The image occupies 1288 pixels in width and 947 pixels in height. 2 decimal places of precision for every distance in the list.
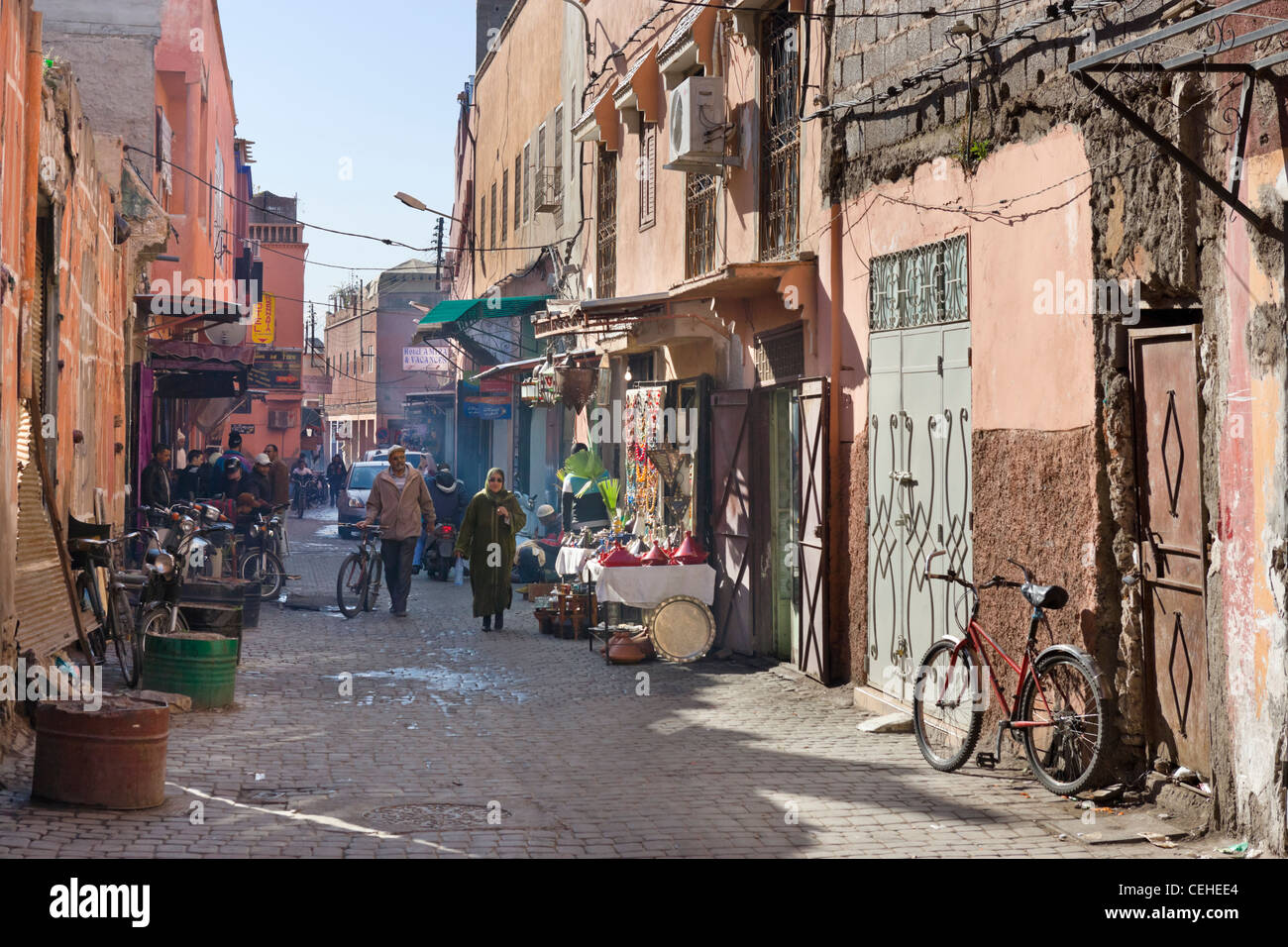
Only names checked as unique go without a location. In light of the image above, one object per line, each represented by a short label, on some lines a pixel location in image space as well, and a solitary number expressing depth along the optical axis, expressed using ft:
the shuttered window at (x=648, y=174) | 53.21
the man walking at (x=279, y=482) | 67.05
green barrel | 31.27
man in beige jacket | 51.60
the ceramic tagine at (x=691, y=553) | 43.01
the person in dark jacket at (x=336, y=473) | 146.30
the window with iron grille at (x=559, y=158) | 72.90
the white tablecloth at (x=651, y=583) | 41.60
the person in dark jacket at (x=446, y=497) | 71.87
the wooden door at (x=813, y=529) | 36.17
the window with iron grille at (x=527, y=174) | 82.28
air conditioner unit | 43.50
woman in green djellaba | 48.29
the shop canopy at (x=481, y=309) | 74.59
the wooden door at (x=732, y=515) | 42.55
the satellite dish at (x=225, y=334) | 92.73
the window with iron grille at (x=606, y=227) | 61.52
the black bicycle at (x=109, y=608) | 32.78
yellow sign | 124.43
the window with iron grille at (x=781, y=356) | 38.70
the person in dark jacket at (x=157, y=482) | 62.59
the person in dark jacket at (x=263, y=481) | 67.21
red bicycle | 23.59
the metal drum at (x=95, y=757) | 21.84
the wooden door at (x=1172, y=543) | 22.15
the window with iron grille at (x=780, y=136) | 39.93
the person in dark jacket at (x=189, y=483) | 72.43
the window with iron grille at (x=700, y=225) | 47.21
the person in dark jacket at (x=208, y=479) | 70.79
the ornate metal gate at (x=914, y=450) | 29.68
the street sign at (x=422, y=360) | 145.88
